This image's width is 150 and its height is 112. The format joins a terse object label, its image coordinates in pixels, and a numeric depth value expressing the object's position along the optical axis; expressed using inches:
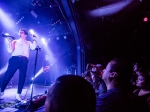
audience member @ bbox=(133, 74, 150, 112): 108.9
